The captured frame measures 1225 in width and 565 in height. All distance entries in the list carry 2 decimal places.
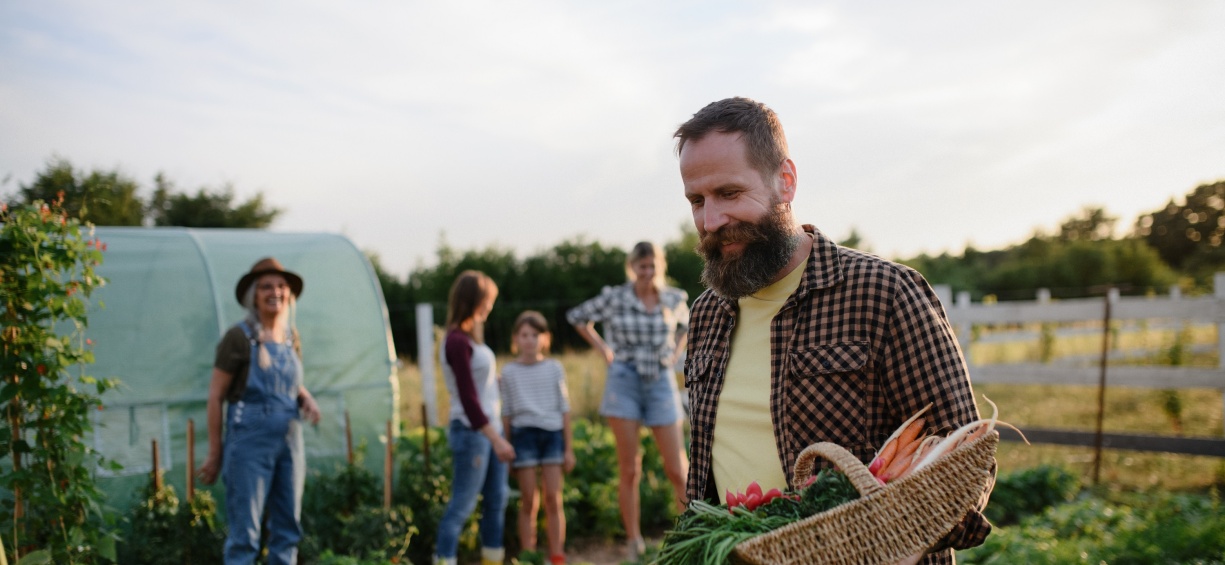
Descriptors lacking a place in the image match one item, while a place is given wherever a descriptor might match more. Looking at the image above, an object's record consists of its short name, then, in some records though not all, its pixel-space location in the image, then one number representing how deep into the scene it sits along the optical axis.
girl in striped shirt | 5.74
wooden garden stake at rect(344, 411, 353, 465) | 6.33
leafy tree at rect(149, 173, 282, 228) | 23.53
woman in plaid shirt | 5.91
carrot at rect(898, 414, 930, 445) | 1.67
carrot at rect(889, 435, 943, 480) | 1.60
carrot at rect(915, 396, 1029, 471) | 1.54
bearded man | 1.78
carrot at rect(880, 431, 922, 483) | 1.61
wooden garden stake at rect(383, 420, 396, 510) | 5.79
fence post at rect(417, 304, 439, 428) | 8.95
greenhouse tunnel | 6.18
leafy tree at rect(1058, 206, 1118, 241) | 46.09
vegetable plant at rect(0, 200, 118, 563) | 3.55
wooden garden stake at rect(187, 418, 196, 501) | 5.37
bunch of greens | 1.46
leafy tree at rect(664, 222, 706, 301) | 20.55
